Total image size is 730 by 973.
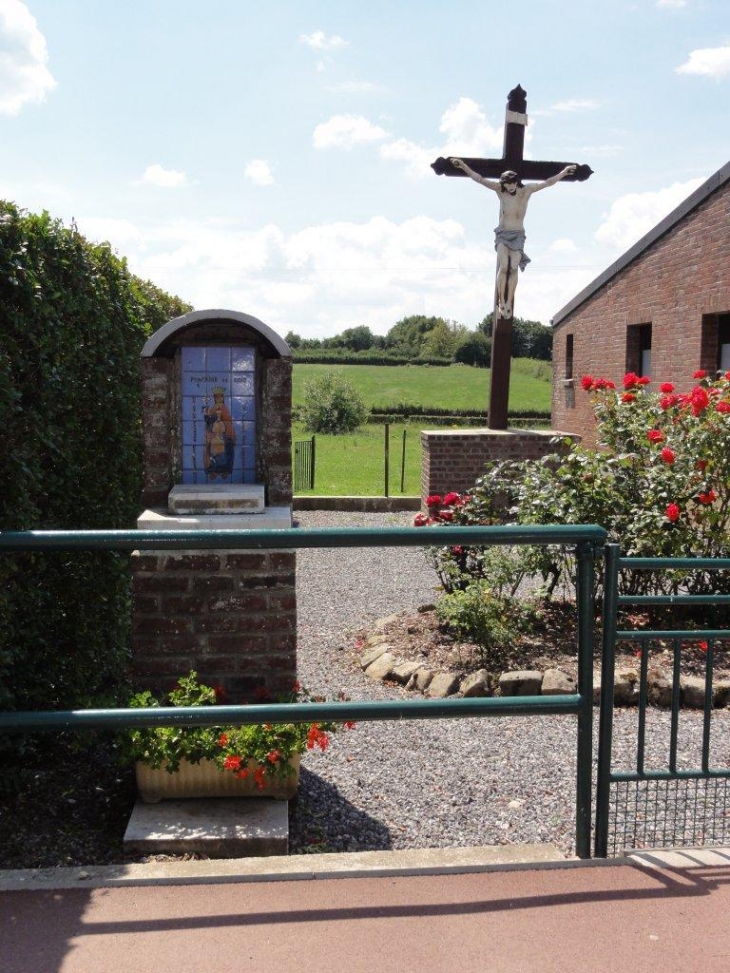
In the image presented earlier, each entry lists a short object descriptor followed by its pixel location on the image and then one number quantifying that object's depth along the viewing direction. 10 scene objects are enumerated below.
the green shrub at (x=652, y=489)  6.75
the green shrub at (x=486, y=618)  6.22
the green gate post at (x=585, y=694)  2.94
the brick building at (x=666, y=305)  12.09
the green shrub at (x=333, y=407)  31.55
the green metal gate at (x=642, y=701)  2.95
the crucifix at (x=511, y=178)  11.97
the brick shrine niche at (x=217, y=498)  4.03
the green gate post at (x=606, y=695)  2.92
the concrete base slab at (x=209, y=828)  3.37
